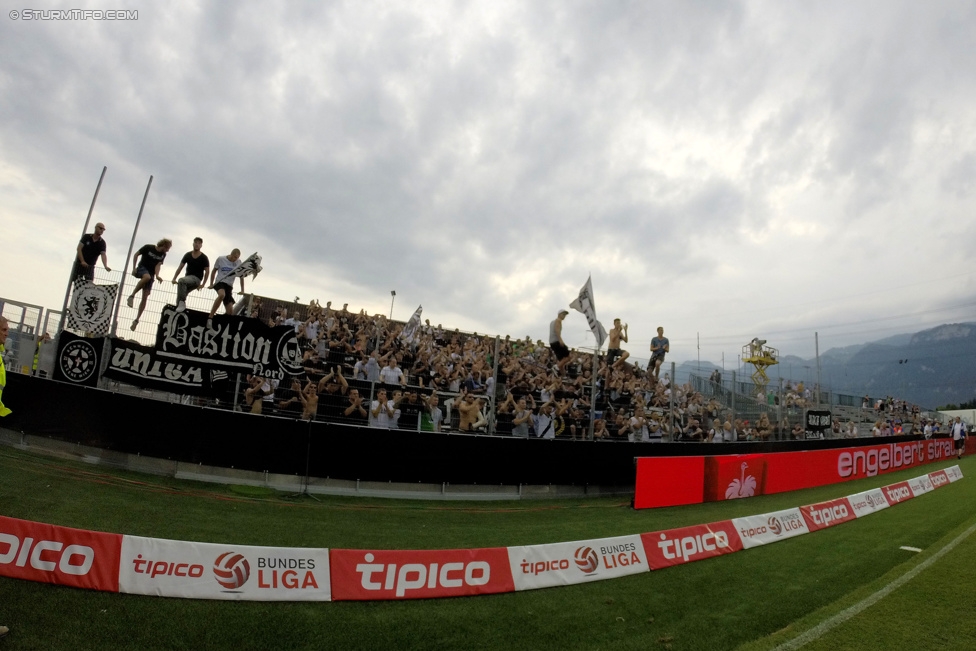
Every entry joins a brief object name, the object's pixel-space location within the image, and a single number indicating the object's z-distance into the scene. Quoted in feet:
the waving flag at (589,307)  41.04
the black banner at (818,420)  65.82
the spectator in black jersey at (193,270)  32.48
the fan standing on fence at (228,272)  33.42
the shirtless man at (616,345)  46.73
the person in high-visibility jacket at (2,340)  20.72
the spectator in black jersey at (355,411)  33.63
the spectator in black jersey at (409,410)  35.35
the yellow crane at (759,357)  119.04
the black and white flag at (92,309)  32.09
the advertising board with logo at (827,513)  30.22
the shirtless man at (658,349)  50.24
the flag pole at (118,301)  31.94
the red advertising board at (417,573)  15.64
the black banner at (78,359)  32.04
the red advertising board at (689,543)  21.61
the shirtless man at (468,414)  36.42
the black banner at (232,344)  32.58
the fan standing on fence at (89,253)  32.07
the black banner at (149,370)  32.17
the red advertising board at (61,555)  13.75
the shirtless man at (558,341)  42.80
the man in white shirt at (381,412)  34.24
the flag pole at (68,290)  32.22
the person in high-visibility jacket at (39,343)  34.37
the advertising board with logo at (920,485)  44.85
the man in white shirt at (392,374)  36.94
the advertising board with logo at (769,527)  25.60
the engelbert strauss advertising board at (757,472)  37.22
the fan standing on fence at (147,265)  31.73
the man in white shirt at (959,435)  96.23
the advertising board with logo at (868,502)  34.91
